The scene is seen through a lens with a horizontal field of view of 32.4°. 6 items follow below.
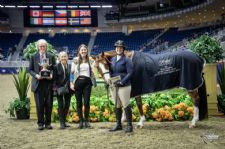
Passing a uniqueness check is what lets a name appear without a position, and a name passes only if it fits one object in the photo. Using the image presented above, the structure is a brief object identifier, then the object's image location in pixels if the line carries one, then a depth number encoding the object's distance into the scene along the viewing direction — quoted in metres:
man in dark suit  7.79
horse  7.41
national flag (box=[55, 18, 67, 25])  45.44
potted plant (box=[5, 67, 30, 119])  9.33
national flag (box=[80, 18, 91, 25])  45.56
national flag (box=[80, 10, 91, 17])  45.56
